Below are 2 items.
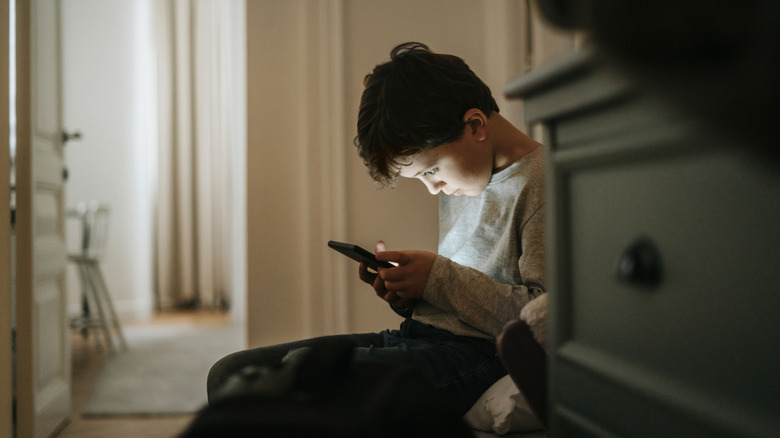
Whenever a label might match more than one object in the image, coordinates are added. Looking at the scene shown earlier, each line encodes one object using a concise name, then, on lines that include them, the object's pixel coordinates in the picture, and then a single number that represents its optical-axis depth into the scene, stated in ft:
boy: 2.81
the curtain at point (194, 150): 13.60
